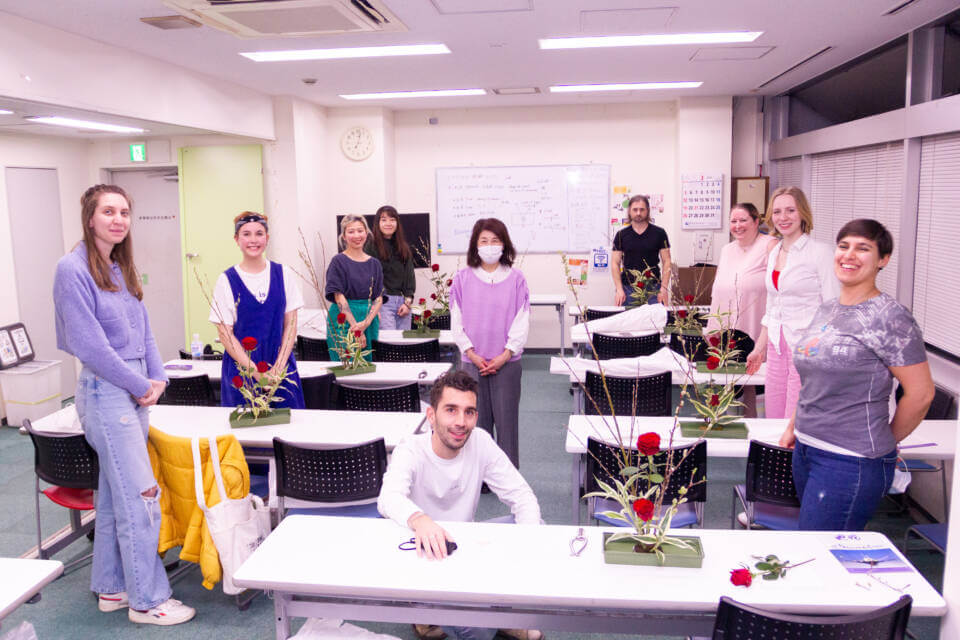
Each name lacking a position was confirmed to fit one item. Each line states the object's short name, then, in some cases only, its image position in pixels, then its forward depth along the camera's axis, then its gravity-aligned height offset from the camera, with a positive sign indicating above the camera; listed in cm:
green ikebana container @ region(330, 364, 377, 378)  430 -80
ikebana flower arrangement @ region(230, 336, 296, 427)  337 -75
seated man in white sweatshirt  239 -80
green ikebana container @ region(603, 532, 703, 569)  196 -87
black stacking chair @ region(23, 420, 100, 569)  304 -97
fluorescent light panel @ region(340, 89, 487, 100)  688 +130
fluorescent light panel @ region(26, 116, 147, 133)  525 +85
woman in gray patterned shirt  226 -50
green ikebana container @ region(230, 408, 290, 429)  335 -84
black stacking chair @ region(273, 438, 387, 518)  285 -93
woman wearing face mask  392 -46
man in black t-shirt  644 -16
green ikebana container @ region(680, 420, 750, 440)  313 -86
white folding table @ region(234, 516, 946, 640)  184 -91
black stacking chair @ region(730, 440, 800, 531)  280 -99
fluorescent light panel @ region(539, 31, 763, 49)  472 +123
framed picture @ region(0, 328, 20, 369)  583 -90
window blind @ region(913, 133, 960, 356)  430 -12
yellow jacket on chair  281 -99
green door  700 +35
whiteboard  811 +29
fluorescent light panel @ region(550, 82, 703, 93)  670 +131
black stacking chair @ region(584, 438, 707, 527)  280 -93
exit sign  709 +80
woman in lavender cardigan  271 -59
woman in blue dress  360 -38
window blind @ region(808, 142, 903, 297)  507 +29
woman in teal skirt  482 -34
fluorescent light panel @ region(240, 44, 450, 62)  483 +120
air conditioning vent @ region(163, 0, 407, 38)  347 +108
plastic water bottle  512 -80
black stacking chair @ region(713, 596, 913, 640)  161 -89
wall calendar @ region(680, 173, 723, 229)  757 +28
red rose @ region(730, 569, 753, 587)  179 -85
